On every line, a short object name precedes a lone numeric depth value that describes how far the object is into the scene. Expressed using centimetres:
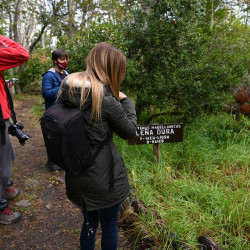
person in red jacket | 232
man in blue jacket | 345
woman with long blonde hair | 147
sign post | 339
